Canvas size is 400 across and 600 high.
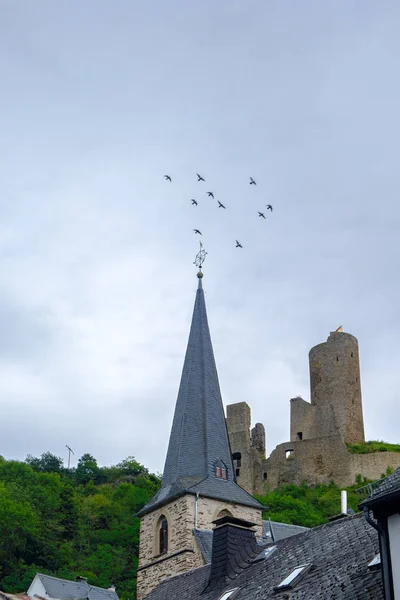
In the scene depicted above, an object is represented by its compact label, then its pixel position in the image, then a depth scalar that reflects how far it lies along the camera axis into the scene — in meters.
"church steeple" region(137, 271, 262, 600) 31.76
